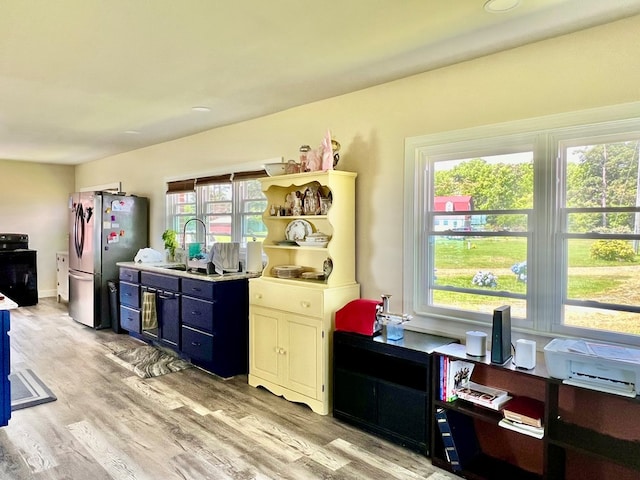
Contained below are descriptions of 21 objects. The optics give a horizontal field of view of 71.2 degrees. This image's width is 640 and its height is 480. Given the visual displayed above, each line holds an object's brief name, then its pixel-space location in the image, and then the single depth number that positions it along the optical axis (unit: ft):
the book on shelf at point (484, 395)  7.81
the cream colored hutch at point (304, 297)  10.48
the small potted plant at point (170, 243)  17.54
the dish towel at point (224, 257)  13.57
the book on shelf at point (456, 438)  8.09
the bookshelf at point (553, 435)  6.98
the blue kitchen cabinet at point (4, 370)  9.36
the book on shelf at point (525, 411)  7.27
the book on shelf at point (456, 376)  8.25
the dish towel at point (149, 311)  15.30
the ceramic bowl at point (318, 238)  11.32
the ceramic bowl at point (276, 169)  11.93
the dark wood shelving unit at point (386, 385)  8.65
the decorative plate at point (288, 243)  11.96
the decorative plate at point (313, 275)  11.75
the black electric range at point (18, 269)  22.93
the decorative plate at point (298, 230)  11.96
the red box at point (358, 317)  9.73
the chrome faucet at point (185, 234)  16.80
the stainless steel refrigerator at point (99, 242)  18.40
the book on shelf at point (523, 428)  7.13
